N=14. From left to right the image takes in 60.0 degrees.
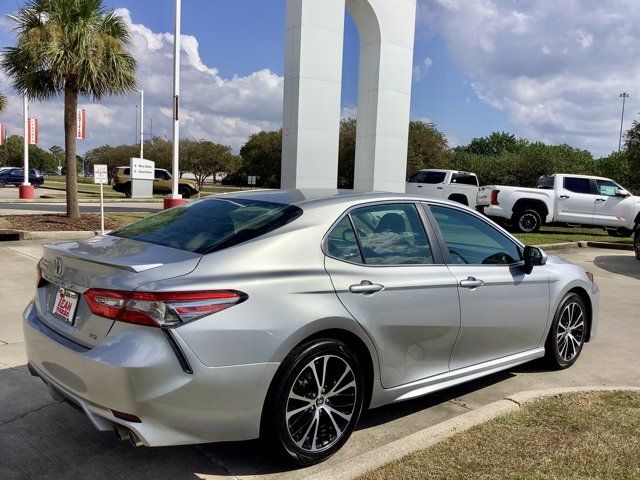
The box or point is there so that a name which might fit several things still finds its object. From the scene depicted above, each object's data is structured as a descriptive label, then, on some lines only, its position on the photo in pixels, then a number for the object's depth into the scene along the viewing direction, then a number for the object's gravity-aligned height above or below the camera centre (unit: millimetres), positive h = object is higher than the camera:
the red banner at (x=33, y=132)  32394 +2141
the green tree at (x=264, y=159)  60344 +2114
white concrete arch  14922 +2624
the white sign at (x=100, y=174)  13188 -70
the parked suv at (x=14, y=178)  44906 -829
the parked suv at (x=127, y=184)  34812 -673
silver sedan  2723 -775
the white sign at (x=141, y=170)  23594 +103
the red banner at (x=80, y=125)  15137 +1219
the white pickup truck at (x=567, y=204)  17703 -435
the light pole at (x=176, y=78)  17312 +2986
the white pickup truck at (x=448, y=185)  21000 +32
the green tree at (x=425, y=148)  45312 +2995
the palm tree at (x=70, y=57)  14109 +2904
